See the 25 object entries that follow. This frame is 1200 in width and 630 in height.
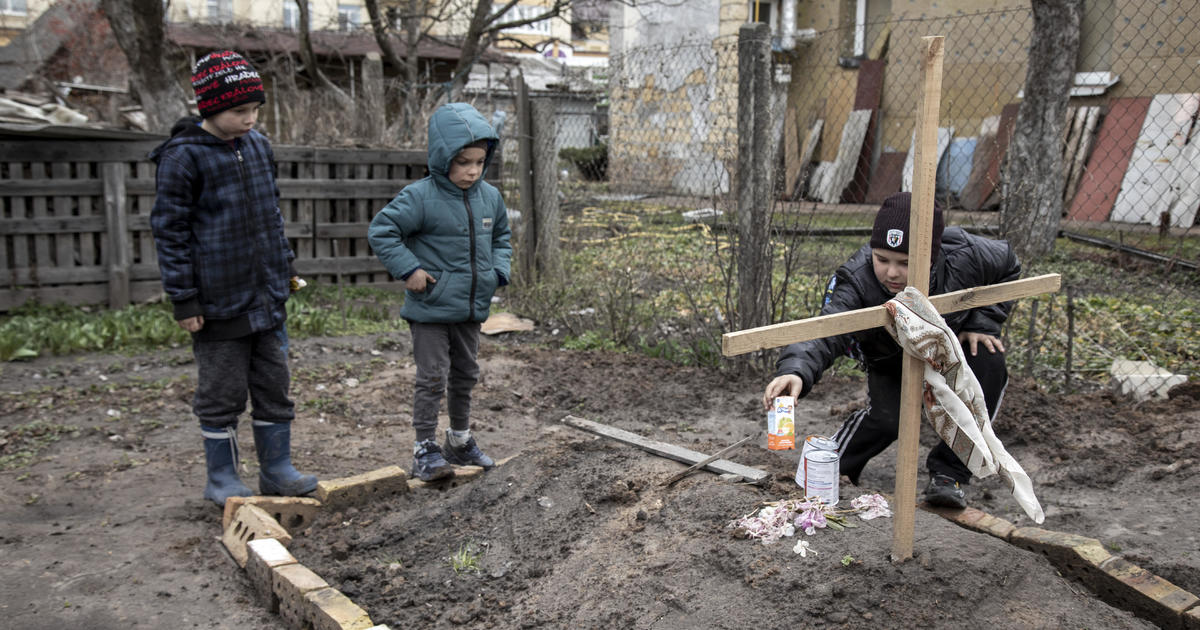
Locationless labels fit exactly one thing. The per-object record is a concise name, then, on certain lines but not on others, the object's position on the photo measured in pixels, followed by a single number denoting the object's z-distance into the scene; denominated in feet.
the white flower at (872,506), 9.48
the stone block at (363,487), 12.30
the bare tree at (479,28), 49.70
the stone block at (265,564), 10.00
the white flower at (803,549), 8.71
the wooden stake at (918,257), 7.45
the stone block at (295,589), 9.30
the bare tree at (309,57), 45.88
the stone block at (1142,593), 8.30
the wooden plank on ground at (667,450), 11.07
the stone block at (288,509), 11.70
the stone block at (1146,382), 15.49
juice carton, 8.00
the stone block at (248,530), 10.94
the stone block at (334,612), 8.66
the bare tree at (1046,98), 25.31
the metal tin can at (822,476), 9.35
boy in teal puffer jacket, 12.90
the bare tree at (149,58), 30.37
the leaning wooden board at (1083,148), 39.75
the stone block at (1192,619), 8.07
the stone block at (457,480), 12.95
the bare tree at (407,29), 51.39
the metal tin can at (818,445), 9.60
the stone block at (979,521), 10.14
